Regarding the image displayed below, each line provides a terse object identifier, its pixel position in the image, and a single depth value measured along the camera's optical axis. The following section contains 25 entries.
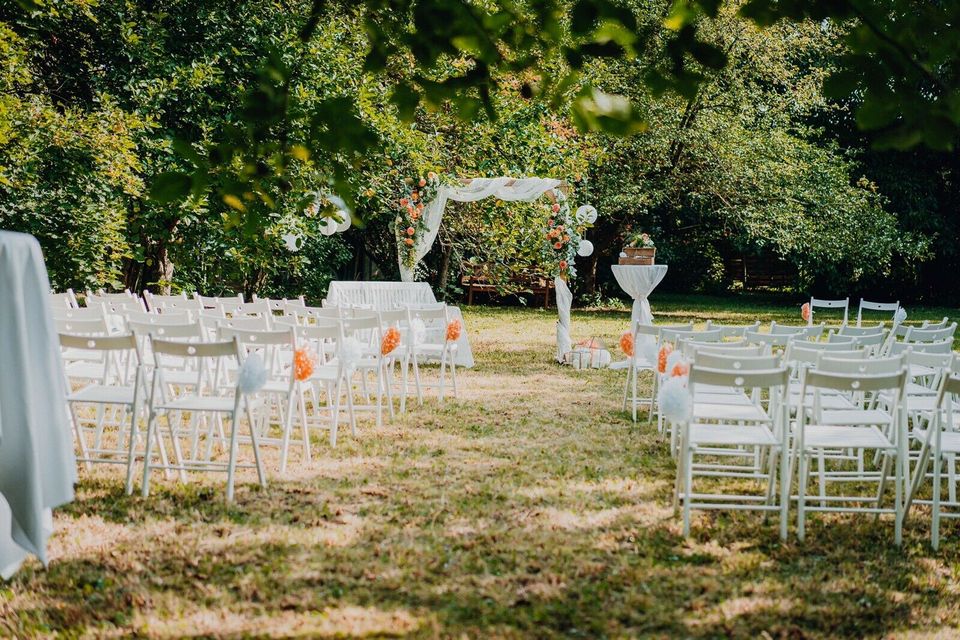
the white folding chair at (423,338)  8.40
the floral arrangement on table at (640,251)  12.80
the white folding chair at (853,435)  4.45
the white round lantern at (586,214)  12.40
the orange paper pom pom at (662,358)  6.60
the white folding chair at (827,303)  11.52
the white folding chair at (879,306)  11.10
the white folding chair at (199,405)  4.97
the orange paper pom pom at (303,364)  5.71
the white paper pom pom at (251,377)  4.99
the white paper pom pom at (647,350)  7.96
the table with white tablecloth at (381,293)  11.91
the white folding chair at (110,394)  4.98
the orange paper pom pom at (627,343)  8.41
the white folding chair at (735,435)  4.55
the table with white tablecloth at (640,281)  11.87
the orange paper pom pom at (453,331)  8.72
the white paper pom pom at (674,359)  5.85
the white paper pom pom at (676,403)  4.75
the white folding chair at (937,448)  4.38
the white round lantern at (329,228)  13.33
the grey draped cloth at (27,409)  3.21
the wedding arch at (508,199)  11.90
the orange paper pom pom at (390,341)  7.46
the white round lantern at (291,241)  12.09
